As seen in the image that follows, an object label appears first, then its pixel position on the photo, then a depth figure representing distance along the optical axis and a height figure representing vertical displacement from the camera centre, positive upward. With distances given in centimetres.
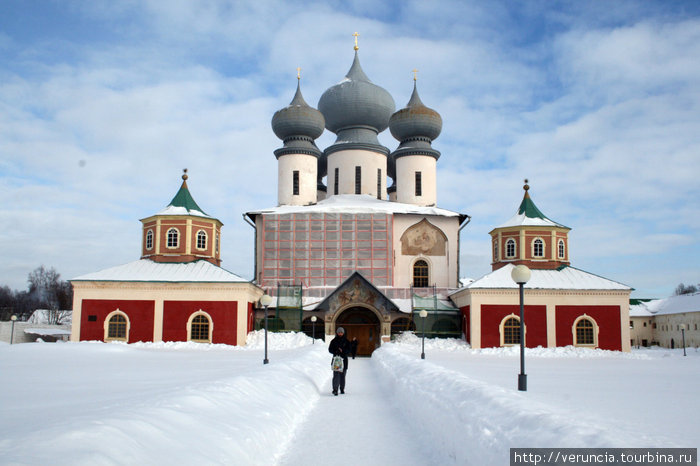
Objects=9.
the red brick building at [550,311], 3328 -28
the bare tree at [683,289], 10621 +320
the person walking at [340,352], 1378 -107
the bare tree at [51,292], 8038 +143
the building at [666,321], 5550 -132
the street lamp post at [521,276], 1104 +56
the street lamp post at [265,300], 1936 +12
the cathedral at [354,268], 3256 +220
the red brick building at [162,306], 3222 -17
